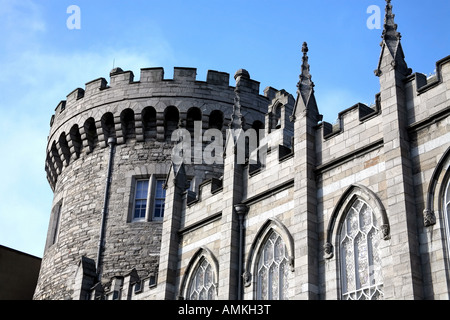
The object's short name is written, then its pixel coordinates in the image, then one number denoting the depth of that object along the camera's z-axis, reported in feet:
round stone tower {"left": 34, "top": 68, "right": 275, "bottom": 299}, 92.07
